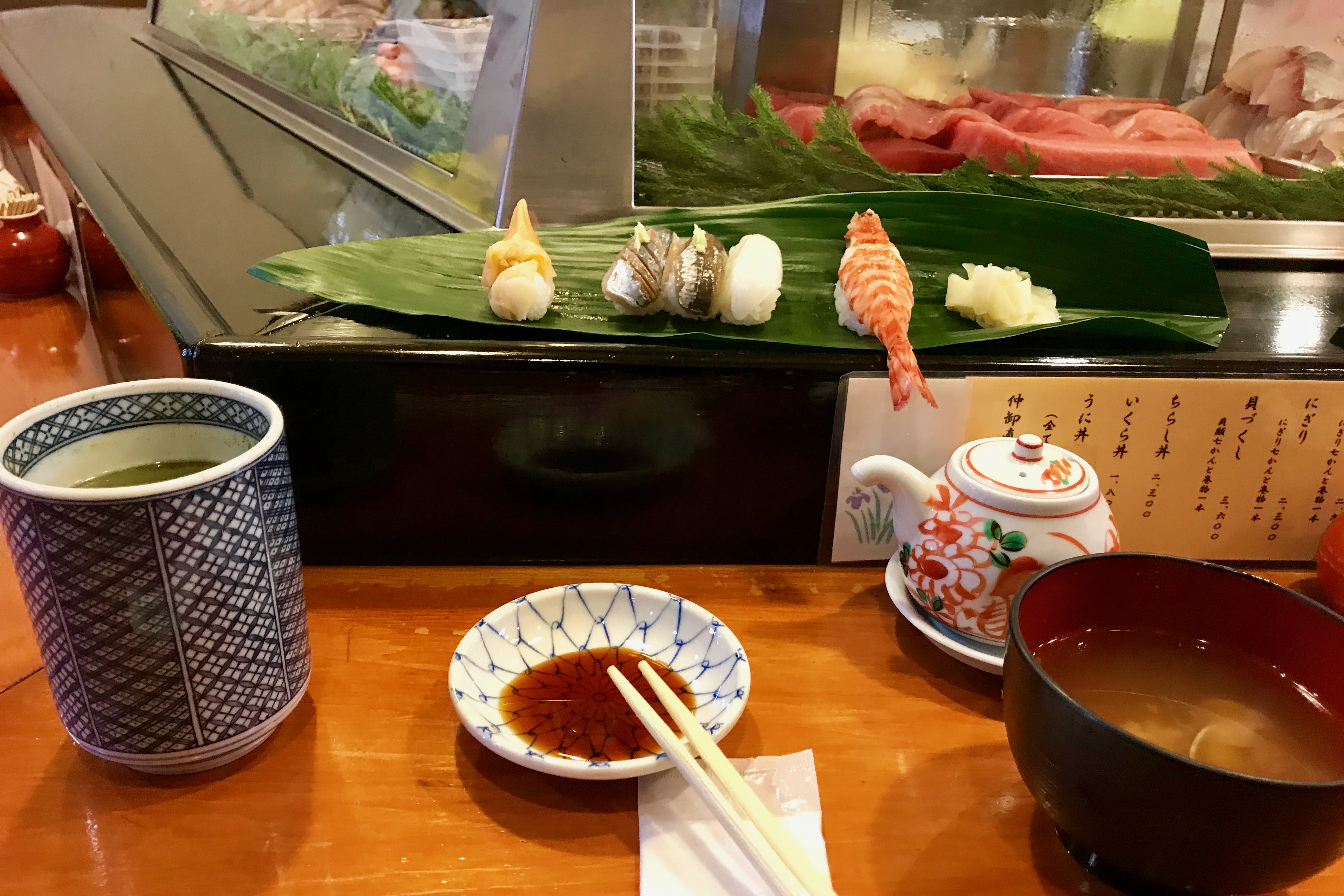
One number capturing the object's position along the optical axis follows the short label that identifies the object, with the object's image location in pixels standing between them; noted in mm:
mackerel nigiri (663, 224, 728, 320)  862
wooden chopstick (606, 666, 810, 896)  549
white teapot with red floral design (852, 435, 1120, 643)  734
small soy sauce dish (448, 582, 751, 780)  664
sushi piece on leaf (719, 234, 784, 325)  862
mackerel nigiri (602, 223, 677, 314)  861
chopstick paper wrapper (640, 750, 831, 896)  582
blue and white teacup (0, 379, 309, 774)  553
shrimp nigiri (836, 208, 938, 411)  825
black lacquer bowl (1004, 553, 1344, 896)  470
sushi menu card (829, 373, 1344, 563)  864
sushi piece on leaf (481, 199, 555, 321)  850
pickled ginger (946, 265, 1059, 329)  896
